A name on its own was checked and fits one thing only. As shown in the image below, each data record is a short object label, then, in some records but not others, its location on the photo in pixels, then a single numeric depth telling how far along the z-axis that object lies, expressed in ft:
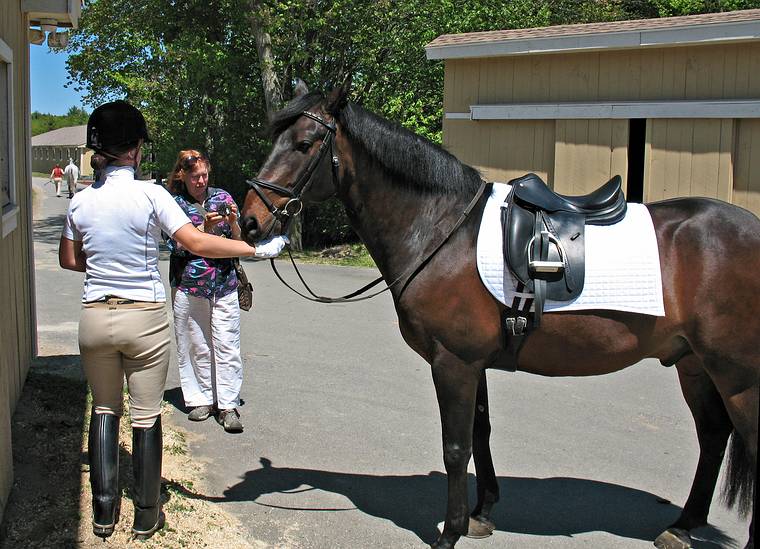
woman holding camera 18.84
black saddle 12.42
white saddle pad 12.49
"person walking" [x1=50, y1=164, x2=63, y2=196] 133.49
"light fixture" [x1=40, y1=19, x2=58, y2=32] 27.32
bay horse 12.51
